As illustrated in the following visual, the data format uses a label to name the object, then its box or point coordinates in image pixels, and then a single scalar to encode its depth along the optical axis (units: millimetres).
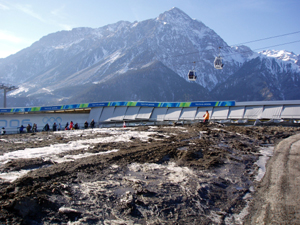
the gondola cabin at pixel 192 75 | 30402
